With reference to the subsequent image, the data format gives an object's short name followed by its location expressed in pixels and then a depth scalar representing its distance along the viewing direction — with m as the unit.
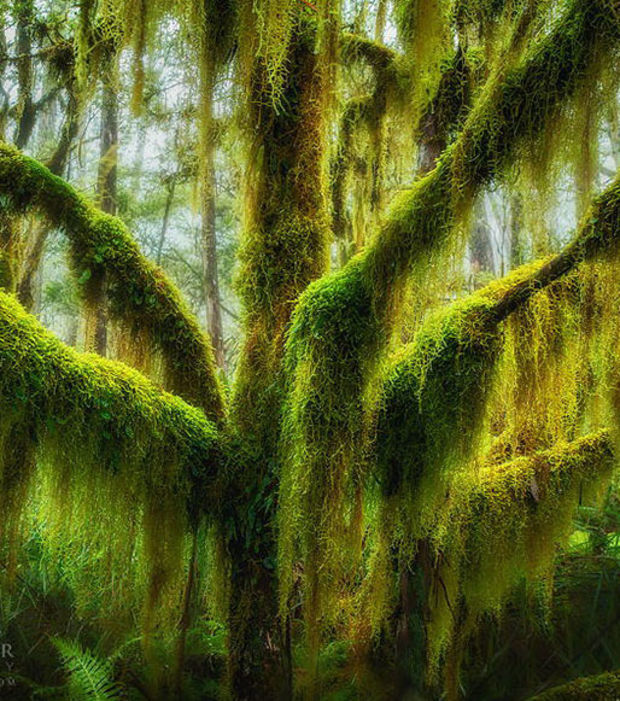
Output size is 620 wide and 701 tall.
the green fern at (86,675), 2.79
